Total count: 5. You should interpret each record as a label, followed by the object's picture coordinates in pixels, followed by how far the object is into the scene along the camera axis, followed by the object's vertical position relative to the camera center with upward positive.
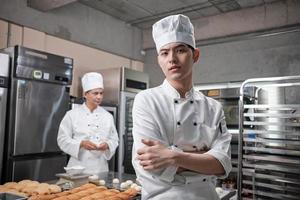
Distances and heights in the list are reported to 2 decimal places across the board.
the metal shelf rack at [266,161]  2.52 -0.44
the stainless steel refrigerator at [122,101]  3.91 +0.22
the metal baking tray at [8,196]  1.38 -0.44
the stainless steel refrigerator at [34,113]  2.74 +0.01
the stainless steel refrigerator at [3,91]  2.67 +0.22
